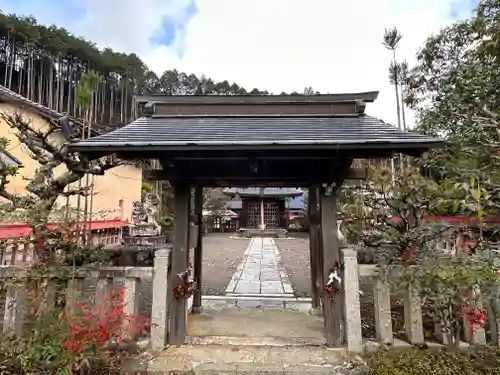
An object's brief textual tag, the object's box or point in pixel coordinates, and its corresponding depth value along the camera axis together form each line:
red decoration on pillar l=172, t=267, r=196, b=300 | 3.78
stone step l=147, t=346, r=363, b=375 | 3.11
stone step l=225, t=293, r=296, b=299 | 6.28
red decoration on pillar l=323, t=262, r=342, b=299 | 3.69
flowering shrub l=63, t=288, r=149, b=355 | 2.67
